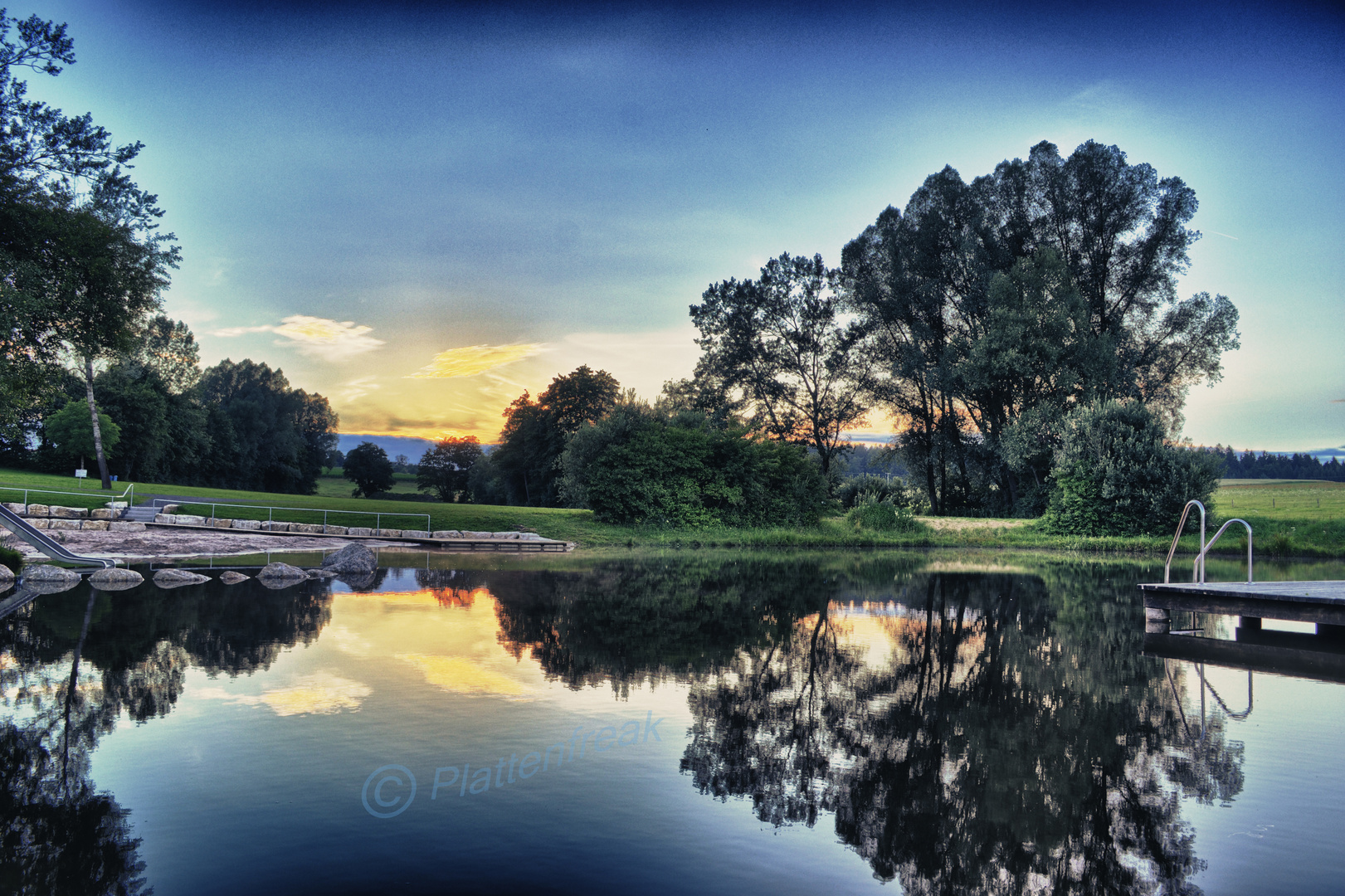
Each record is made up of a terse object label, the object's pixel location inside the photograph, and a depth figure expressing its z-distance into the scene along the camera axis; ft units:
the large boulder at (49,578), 52.49
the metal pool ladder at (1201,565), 43.62
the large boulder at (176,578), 53.72
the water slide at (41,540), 61.82
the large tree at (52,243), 68.54
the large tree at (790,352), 160.15
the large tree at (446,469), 280.51
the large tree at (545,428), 193.88
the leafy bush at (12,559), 56.03
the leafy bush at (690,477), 106.01
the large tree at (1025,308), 127.24
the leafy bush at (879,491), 144.85
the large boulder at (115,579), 53.21
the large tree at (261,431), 228.22
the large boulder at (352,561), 64.59
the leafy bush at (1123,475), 106.11
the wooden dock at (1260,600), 37.52
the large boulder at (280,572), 57.62
